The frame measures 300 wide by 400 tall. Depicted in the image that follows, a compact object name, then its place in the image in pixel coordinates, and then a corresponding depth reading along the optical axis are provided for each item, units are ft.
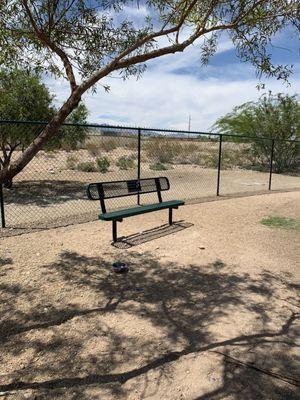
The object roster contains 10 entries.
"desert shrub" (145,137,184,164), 79.36
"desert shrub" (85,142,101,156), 66.93
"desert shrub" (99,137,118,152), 70.37
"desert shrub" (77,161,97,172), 59.41
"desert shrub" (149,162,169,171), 64.75
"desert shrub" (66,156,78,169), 62.86
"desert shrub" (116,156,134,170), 66.33
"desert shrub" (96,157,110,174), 60.48
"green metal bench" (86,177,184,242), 19.91
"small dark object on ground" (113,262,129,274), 15.92
